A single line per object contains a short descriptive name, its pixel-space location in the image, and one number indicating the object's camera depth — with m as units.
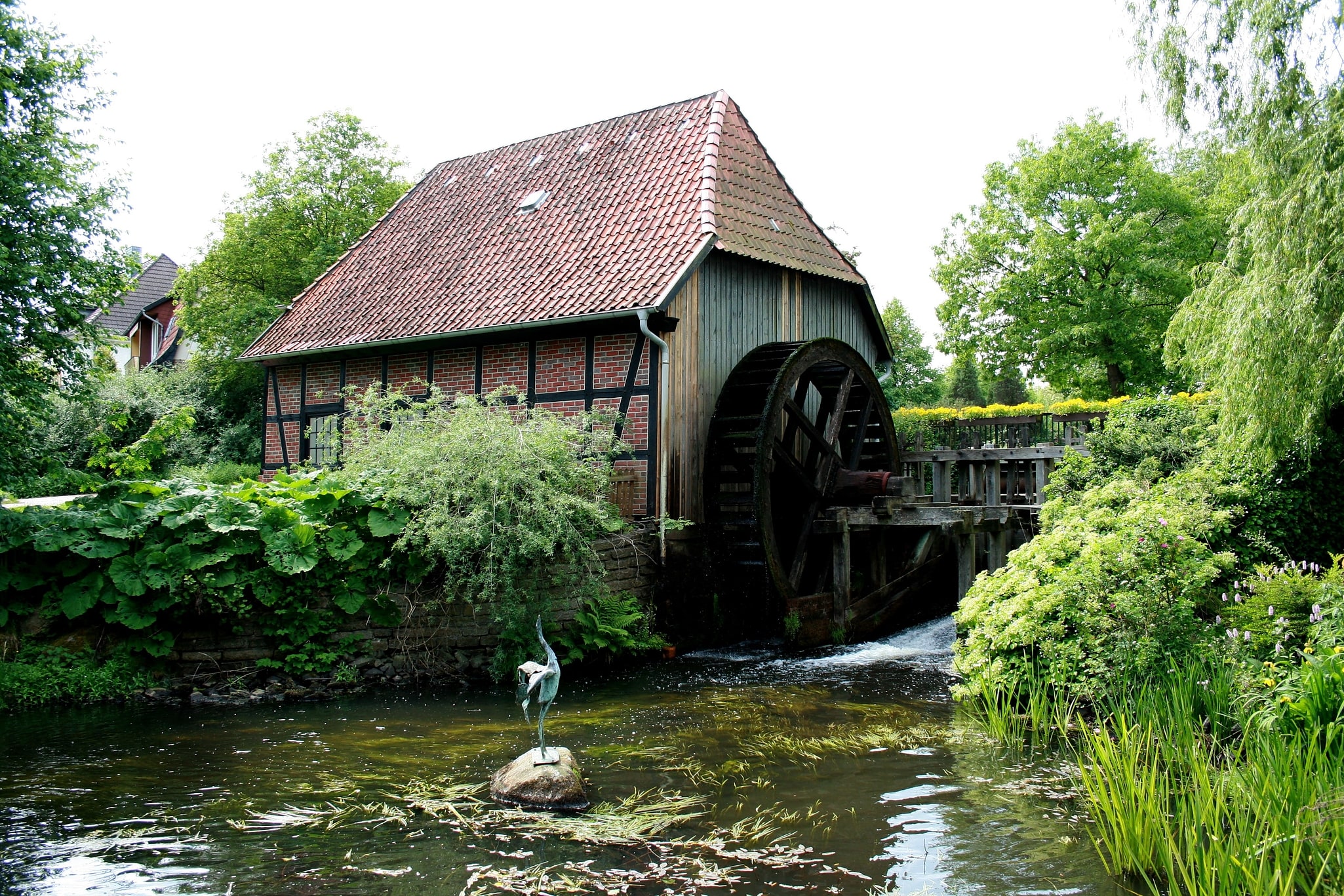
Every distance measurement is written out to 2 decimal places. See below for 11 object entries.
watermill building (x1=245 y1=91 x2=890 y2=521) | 10.26
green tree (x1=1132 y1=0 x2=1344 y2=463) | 7.32
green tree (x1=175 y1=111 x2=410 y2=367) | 22.27
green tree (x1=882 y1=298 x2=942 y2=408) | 36.47
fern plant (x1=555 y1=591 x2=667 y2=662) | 8.38
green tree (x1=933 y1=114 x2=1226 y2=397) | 21.59
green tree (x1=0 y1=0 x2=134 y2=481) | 7.96
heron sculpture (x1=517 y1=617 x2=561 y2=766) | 5.15
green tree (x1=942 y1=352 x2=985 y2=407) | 35.03
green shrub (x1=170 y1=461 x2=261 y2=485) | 17.97
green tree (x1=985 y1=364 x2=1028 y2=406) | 33.16
